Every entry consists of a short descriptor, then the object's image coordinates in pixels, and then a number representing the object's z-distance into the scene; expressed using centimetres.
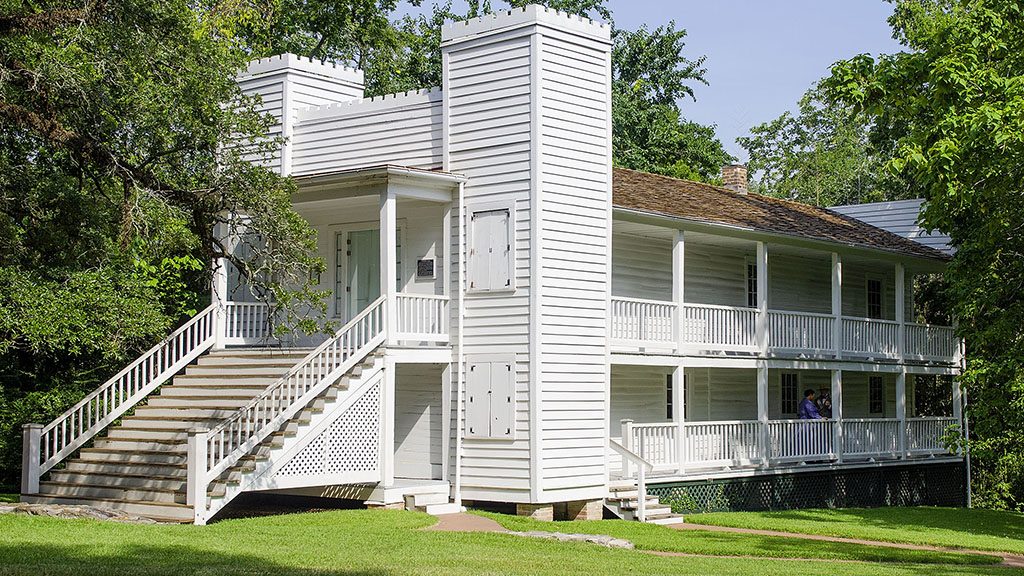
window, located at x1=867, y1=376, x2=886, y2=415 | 3328
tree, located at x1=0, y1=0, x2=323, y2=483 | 1645
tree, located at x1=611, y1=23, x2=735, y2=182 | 4516
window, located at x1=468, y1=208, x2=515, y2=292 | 2056
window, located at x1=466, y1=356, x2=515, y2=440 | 2036
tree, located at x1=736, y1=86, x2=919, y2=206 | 6031
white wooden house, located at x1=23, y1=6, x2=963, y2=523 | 1928
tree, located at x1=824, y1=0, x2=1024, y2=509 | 2097
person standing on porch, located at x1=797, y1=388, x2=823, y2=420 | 2662
